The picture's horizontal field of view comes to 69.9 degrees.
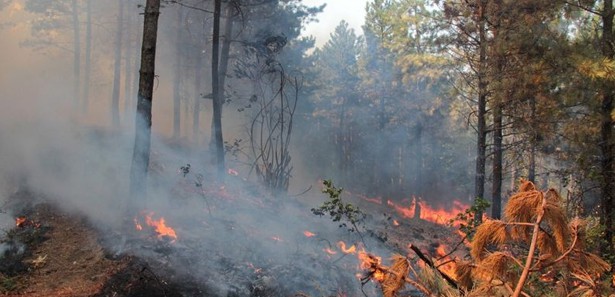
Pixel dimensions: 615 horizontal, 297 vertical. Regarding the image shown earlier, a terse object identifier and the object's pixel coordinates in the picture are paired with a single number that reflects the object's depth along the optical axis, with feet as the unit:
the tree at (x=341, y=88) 114.73
